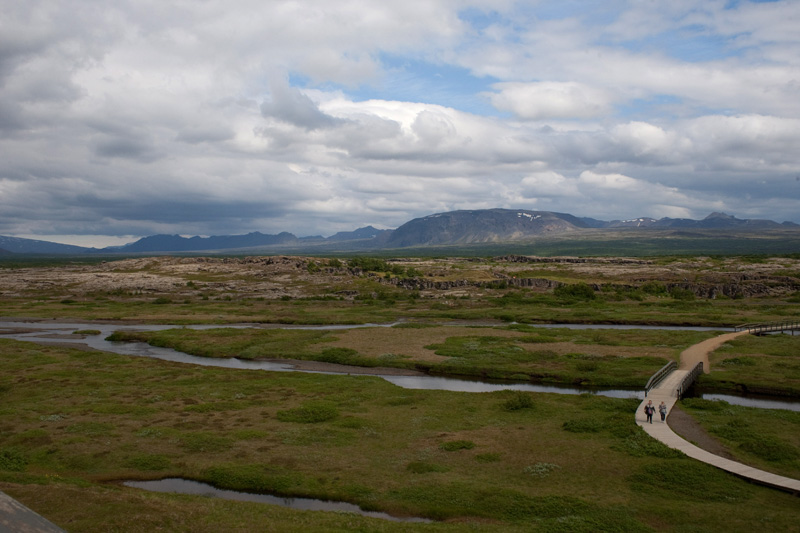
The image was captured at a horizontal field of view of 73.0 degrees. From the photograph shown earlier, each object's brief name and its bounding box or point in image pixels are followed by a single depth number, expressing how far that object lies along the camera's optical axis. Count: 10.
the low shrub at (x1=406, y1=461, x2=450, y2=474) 33.38
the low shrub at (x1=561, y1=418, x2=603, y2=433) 39.84
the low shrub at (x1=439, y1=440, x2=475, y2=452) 36.88
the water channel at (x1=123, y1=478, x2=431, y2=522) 29.86
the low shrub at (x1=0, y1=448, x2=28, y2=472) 33.47
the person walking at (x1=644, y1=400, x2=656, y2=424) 39.72
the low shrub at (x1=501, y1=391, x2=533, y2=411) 46.59
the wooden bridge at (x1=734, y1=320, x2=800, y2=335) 83.94
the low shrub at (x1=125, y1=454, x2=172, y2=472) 34.83
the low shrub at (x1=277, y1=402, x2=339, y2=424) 44.03
